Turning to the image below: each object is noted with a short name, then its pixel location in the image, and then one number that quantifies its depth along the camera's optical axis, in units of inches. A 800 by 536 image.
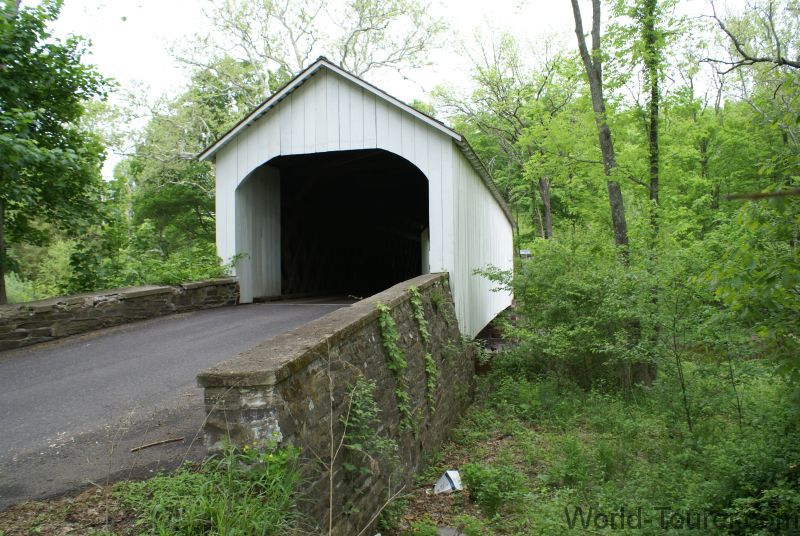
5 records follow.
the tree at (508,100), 881.5
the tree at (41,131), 235.0
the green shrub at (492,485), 195.6
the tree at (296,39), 889.5
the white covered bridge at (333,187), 346.6
